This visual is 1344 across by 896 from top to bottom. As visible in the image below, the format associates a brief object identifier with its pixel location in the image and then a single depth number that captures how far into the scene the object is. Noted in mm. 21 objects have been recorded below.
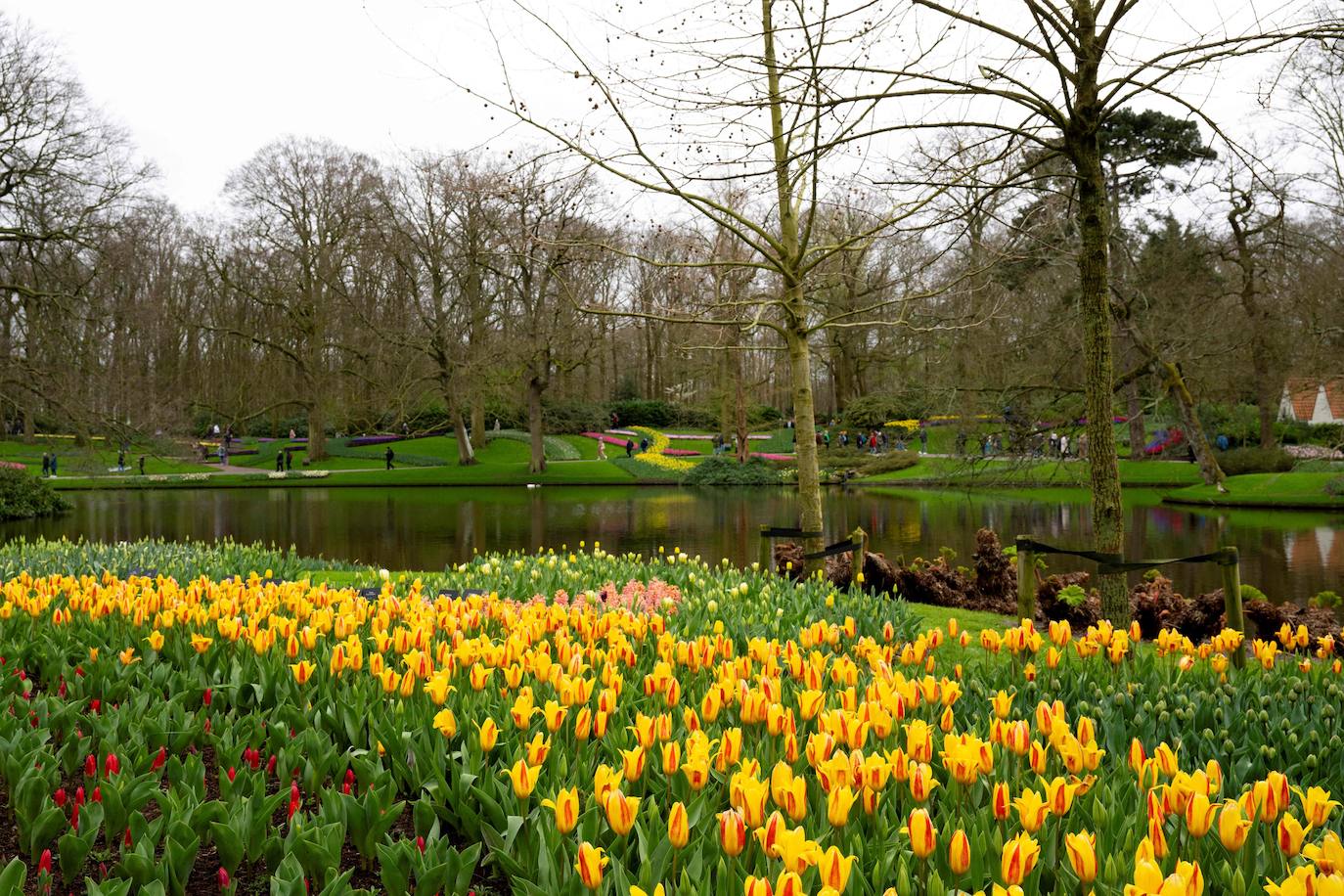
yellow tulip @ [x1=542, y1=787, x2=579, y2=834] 2305
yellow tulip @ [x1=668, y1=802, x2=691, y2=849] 2129
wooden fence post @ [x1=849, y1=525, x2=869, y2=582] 8312
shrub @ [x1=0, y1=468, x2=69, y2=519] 23391
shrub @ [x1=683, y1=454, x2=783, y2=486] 33625
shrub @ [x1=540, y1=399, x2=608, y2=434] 49719
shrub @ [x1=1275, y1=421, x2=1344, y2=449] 35188
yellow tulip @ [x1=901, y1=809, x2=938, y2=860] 2062
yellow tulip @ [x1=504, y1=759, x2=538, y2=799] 2502
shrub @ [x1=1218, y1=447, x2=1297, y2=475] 27891
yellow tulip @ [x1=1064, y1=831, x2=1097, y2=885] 1952
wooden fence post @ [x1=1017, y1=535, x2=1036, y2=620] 6957
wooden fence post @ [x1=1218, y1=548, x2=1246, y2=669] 5730
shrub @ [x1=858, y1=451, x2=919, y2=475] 34156
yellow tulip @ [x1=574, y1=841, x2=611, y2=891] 2004
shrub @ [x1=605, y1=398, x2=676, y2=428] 52562
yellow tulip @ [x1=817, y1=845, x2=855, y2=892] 1850
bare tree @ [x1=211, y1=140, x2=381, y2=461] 38281
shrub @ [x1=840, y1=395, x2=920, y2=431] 31084
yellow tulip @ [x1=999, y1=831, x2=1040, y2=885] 1952
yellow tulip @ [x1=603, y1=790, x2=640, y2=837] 2225
